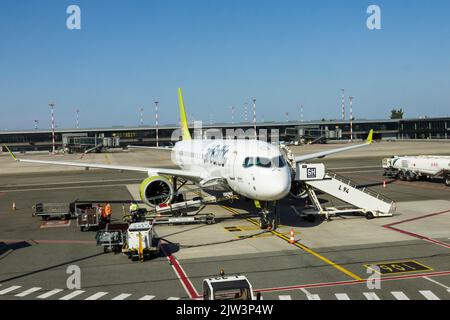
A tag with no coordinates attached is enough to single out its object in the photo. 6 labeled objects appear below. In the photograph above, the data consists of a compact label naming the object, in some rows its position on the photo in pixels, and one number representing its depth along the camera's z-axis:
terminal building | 166.88
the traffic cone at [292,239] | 25.89
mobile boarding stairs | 32.66
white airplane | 26.88
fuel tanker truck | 50.94
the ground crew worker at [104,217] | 32.84
